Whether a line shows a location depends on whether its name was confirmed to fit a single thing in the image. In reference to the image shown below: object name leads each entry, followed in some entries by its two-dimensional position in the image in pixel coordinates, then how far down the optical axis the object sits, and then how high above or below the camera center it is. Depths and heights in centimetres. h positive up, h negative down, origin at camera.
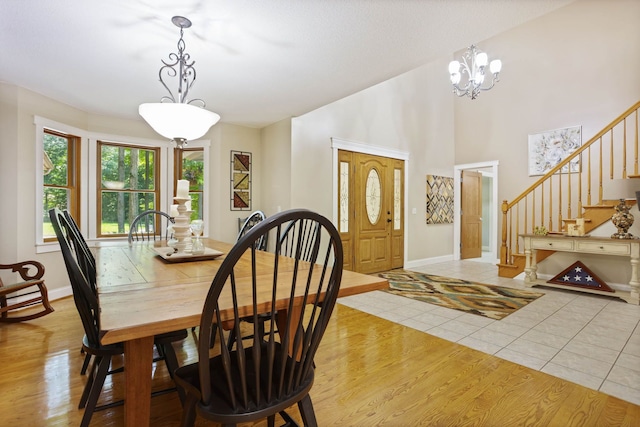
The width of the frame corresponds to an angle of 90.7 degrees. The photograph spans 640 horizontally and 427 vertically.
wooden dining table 90 -31
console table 371 -47
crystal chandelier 444 +202
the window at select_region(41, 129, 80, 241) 362 +44
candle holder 196 -11
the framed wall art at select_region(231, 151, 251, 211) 452 +44
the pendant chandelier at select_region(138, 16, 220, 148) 187 +57
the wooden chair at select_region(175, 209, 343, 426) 85 -51
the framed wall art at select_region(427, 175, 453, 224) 630 +26
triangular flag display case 400 -87
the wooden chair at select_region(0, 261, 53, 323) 283 -84
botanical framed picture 518 +110
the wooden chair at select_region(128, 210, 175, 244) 418 -19
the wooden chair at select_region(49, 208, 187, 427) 130 -54
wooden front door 495 +1
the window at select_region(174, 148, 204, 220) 445 +57
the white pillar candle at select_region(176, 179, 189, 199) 192 +13
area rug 343 -104
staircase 425 +25
